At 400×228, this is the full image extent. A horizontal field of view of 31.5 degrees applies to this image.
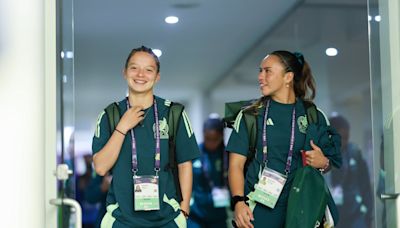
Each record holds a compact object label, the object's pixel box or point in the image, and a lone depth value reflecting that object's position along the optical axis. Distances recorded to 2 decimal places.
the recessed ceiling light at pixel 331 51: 6.64
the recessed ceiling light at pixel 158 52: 6.14
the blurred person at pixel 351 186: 6.62
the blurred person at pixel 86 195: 5.81
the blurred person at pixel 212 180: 6.19
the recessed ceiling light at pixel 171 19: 6.20
